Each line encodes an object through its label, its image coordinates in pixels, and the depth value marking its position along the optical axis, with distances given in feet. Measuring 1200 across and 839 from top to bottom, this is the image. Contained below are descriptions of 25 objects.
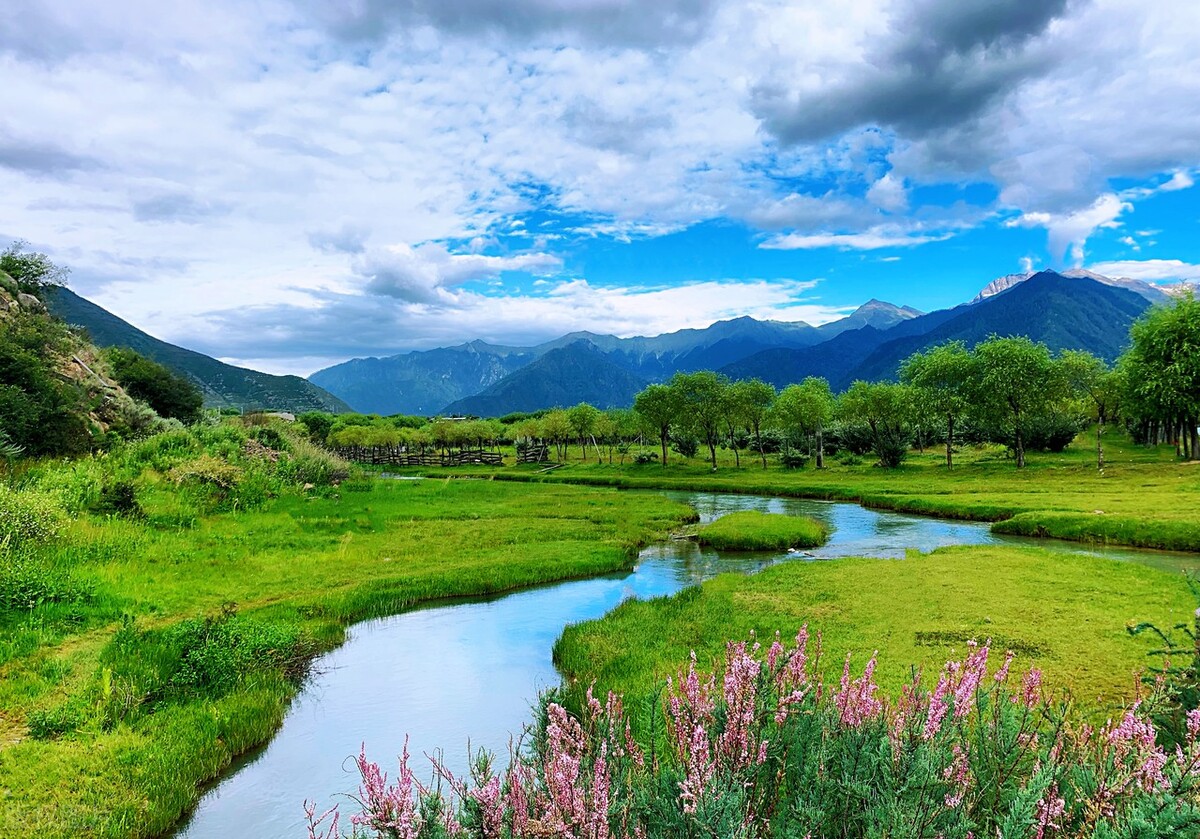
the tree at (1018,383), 179.42
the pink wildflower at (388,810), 12.00
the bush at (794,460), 241.51
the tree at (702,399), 233.14
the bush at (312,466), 117.72
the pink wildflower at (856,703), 15.96
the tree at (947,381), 195.83
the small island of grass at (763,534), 96.48
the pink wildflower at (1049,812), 11.18
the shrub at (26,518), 54.65
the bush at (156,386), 153.28
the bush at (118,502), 70.95
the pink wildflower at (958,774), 13.35
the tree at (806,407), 222.07
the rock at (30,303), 112.16
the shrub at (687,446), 297.94
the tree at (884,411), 211.82
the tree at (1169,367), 150.20
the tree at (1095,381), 224.53
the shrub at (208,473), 87.35
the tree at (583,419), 301.22
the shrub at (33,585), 47.29
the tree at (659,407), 239.30
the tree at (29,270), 129.59
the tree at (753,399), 229.45
